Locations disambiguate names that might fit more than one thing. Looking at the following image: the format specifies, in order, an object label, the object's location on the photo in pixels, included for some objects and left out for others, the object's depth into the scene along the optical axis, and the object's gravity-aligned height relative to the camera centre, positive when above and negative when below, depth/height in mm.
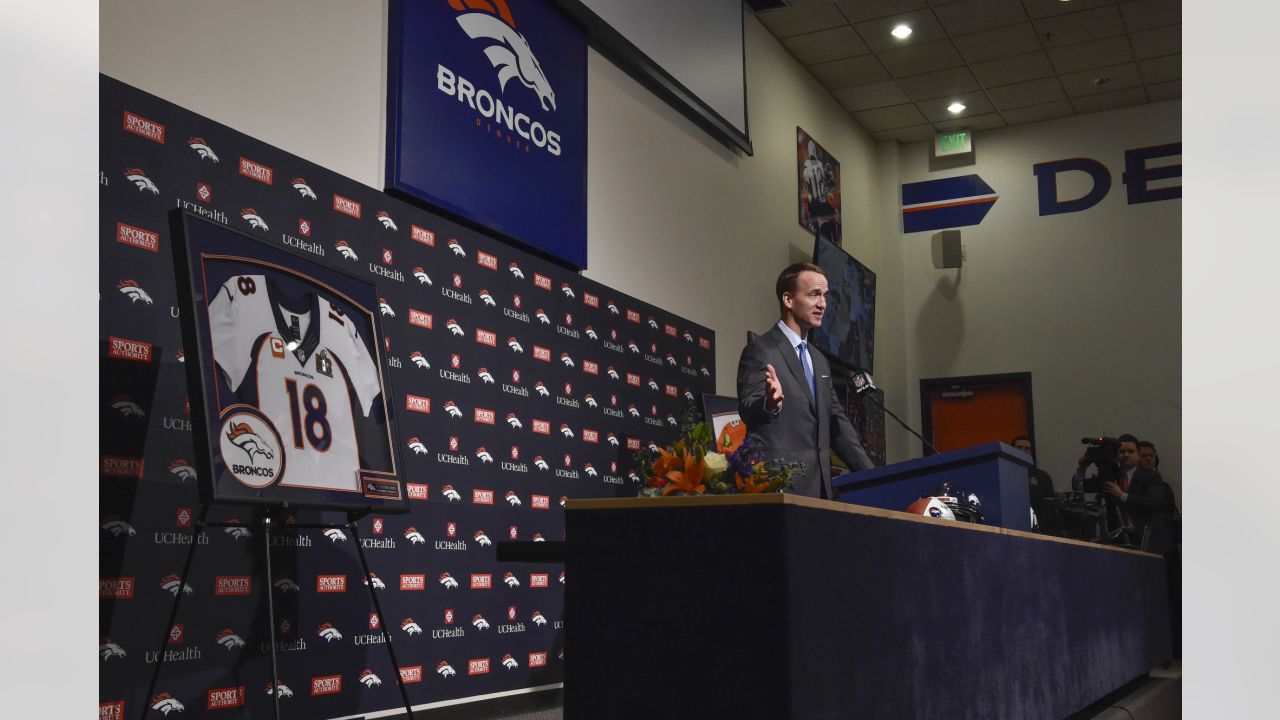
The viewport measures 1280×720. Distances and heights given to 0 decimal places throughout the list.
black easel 2465 -530
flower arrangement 1936 -196
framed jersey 2584 -28
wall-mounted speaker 9901 +1044
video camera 6859 -594
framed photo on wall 8531 +1439
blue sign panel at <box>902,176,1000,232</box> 10086 +1523
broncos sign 4262 +1090
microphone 3402 -57
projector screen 5785 +1829
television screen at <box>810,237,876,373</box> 8289 +448
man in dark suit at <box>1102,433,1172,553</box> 6957 -878
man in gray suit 3334 -81
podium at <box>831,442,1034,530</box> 2660 -293
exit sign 10055 +2071
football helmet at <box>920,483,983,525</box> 2424 -311
